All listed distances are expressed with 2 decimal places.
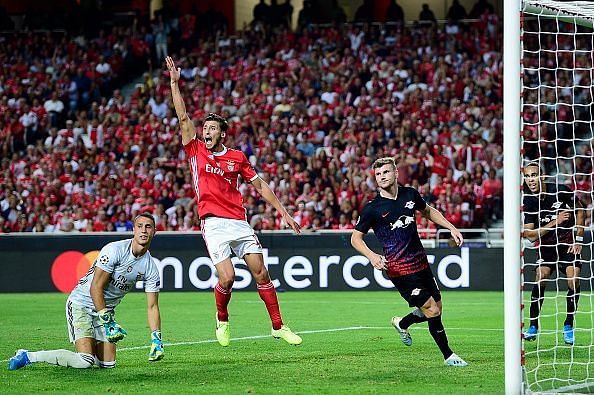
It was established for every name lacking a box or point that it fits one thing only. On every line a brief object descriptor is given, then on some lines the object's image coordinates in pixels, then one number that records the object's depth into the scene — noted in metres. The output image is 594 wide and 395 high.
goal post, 14.70
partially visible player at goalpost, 22.81
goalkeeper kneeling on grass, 18.55
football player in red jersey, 21.25
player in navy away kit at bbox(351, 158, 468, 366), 18.67
